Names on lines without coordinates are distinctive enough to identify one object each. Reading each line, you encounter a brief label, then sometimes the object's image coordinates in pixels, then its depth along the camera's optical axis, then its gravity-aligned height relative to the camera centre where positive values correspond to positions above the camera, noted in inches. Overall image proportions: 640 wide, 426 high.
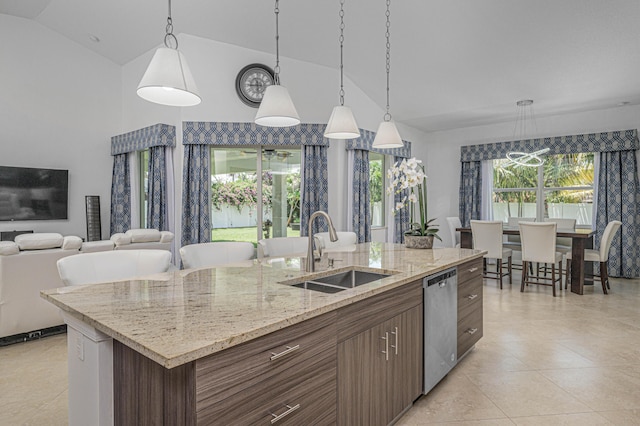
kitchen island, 41.9 -17.3
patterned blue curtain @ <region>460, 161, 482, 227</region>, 288.5 +16.3
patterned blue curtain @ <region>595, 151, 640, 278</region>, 233.1 +3.1
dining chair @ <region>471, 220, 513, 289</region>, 213.2 -15.7
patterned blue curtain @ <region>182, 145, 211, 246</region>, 199.5 +6.9
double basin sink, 80.4 -15.6
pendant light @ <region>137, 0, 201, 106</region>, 66.3 +24.9
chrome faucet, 81.8 -9.1
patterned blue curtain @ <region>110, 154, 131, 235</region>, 239.0 +9.6
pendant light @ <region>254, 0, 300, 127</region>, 92.0 +26.3
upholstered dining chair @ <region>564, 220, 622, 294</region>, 193.8 -22.2
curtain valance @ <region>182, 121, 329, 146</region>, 199.2 +42.6
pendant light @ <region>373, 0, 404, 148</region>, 121.3 +24.4
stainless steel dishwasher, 88.0 -28.1
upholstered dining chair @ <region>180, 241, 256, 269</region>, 98.0 -11.4
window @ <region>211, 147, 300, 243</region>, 215.3 +11.0
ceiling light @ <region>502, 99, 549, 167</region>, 255.4 +59.6
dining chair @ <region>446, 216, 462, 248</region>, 262.2 -9.8
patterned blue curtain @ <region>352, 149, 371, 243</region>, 226.8 +9.0
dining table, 193.6 -24.1
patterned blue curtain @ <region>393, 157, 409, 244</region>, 264.9 -6.4
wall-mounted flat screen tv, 216.5 +11.1
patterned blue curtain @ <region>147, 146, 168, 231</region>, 205.6 +12.9
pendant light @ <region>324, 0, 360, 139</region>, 108.1 +25.6
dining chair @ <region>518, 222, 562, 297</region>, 192.7 -17.5
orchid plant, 119.2 +9.2
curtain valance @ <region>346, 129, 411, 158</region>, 223.9 +41.8
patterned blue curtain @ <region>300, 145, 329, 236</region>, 214.1 +17.2
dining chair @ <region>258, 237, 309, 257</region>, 117.8 -11.2
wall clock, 206.7 +72.2
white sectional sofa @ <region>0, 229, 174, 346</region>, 123.1 -23.3
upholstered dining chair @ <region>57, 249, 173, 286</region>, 75.3 -11.7
